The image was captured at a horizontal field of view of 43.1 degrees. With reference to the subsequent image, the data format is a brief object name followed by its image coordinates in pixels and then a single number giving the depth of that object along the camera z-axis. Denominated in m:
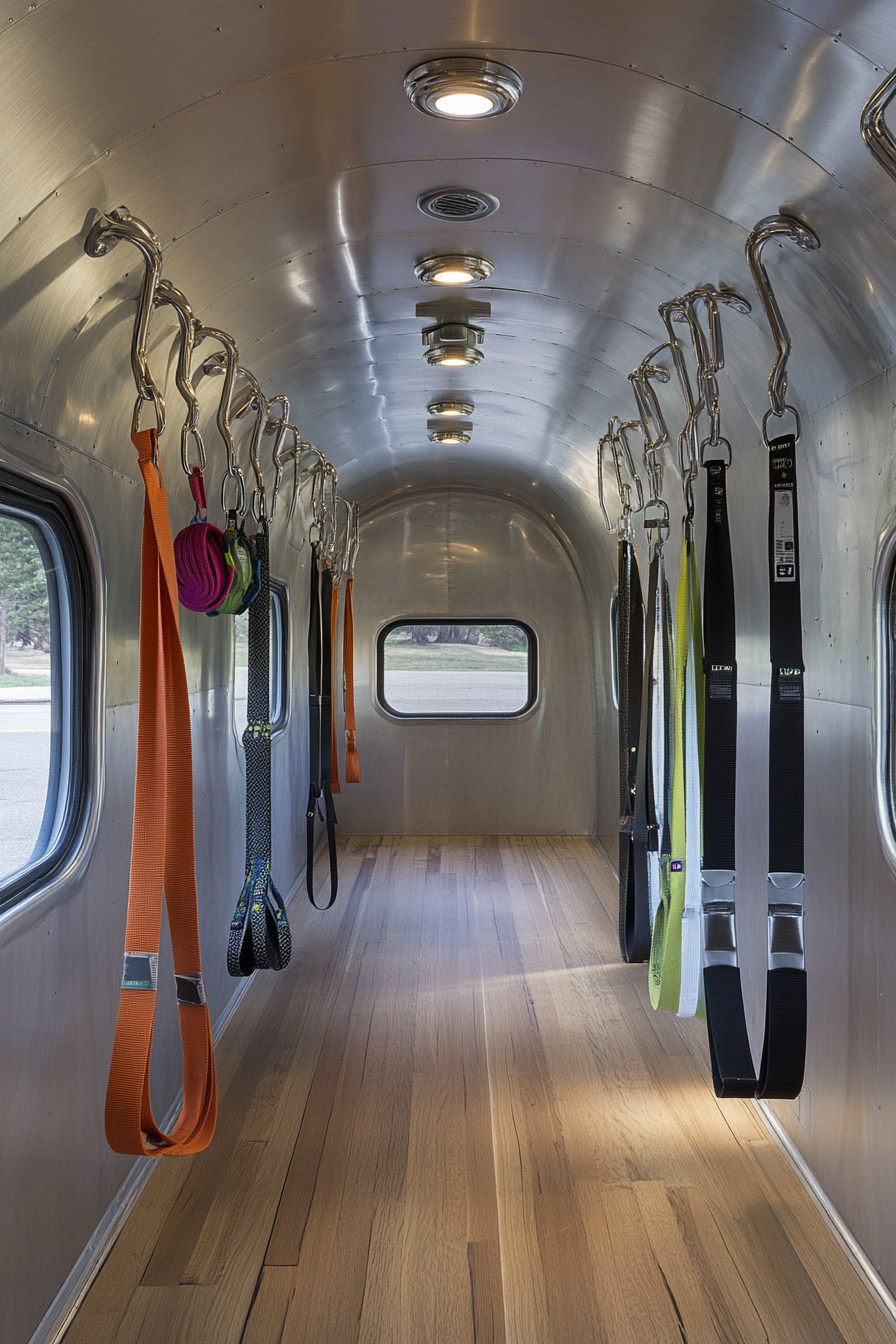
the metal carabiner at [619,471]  3.89
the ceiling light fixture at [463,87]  2.04
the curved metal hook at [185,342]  2.29
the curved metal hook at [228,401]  2.70
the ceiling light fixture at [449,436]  6.29
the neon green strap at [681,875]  3.00
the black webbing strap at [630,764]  3.90
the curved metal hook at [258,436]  3.08
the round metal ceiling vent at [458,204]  2.70
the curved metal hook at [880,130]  1.70
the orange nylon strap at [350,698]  6.29
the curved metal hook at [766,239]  2.29
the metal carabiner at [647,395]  3.10
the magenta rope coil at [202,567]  2.95
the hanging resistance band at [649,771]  3.36
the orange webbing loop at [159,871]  1.95
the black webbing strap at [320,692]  4.41
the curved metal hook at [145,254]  2.04
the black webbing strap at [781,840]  2.37
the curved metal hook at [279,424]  3.86
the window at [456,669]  8.40
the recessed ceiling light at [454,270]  3.20
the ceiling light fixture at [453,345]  4.02
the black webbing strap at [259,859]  3.36
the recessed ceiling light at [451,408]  5.52
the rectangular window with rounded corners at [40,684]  2.46
